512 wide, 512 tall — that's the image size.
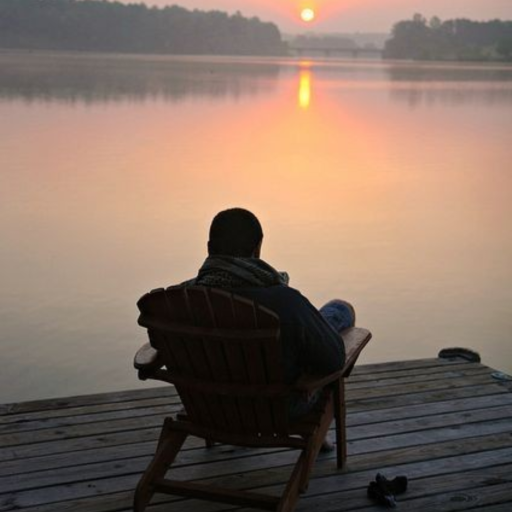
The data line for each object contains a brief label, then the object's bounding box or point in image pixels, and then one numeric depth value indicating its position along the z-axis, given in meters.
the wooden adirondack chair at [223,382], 2.69
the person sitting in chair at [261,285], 2.73
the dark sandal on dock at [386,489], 3.06
